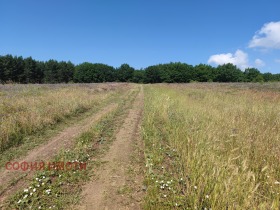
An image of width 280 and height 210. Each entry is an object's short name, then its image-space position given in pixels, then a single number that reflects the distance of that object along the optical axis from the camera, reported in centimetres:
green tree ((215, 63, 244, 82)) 9550
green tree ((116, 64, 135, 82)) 9821
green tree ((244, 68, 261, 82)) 11161
